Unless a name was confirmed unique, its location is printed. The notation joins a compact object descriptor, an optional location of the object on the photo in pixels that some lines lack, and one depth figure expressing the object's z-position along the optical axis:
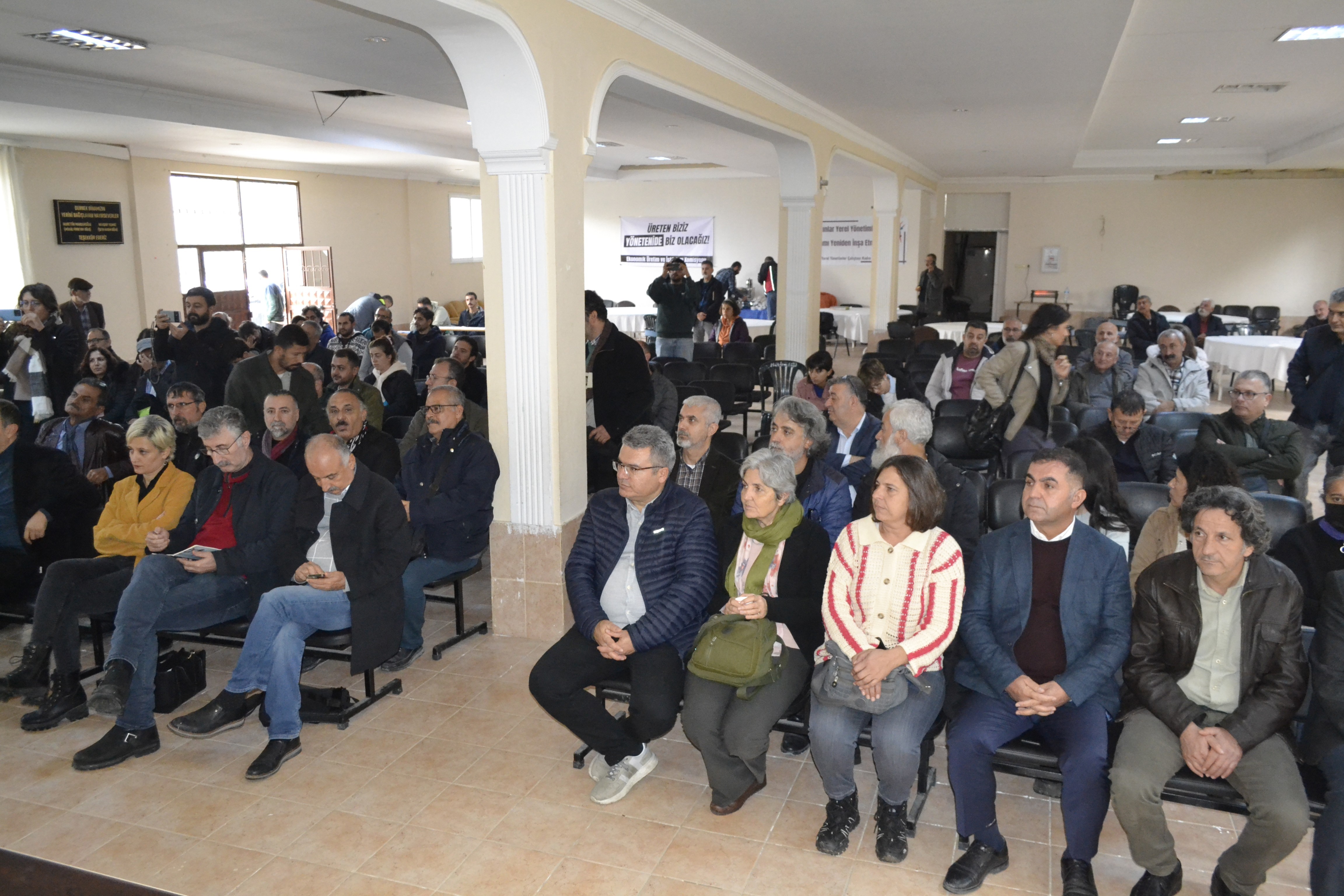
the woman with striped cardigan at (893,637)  2.87
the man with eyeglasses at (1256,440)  4.54
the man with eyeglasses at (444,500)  4.21
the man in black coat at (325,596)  3.47
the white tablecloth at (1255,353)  10.95
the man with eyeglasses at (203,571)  3.50
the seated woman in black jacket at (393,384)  6.34
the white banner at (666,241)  18.61
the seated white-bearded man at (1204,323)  12.43
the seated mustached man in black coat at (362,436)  4.51
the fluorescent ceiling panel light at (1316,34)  5.88
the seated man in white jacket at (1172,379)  6.46
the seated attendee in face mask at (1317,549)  3.14
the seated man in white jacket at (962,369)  6.31
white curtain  10.81
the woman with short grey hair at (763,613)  3.08
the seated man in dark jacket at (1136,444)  4.45
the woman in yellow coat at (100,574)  3.75
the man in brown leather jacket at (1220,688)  2.58
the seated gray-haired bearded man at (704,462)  3.90
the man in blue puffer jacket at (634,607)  3.22
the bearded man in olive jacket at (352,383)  5.44
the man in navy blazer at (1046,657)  2.71
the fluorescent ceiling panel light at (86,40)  6.14
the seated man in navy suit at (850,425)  4.37
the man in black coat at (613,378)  5.33
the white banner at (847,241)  17.23
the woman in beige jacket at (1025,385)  5.33
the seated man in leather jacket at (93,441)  4.70
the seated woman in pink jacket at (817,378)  6.11
